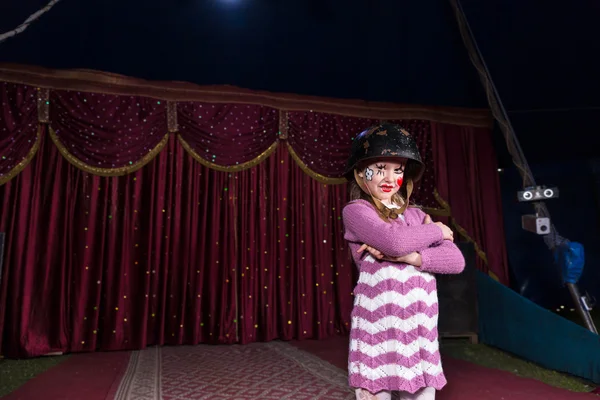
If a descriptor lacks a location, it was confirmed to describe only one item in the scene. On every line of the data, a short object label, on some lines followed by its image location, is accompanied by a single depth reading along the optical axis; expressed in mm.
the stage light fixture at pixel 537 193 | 3252
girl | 1078
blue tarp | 2412
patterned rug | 2326
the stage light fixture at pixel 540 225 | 3242
